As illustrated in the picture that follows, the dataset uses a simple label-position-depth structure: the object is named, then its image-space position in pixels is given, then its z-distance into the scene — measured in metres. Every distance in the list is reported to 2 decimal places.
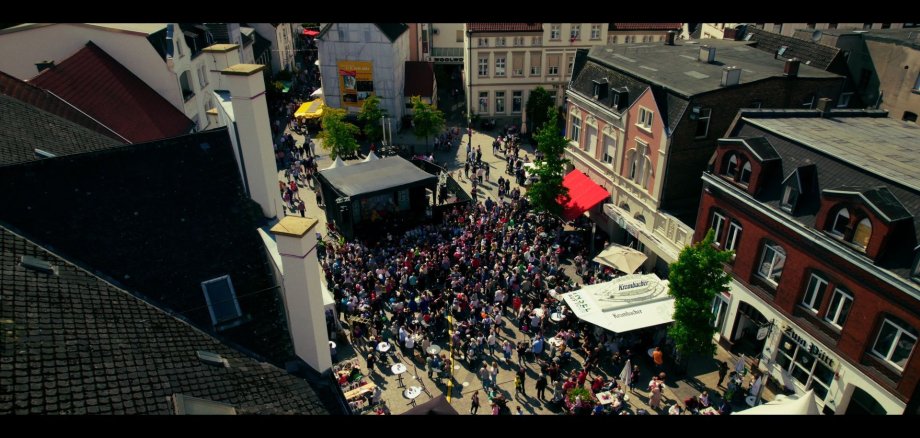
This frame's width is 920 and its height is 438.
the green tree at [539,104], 52.62
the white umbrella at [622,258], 30.17
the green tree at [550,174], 34.81
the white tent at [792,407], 17.69
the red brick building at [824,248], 19.27
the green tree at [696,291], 23.00
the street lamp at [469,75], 54.45
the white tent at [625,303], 25.67
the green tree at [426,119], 49.81
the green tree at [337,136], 45.09
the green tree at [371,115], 50.09
